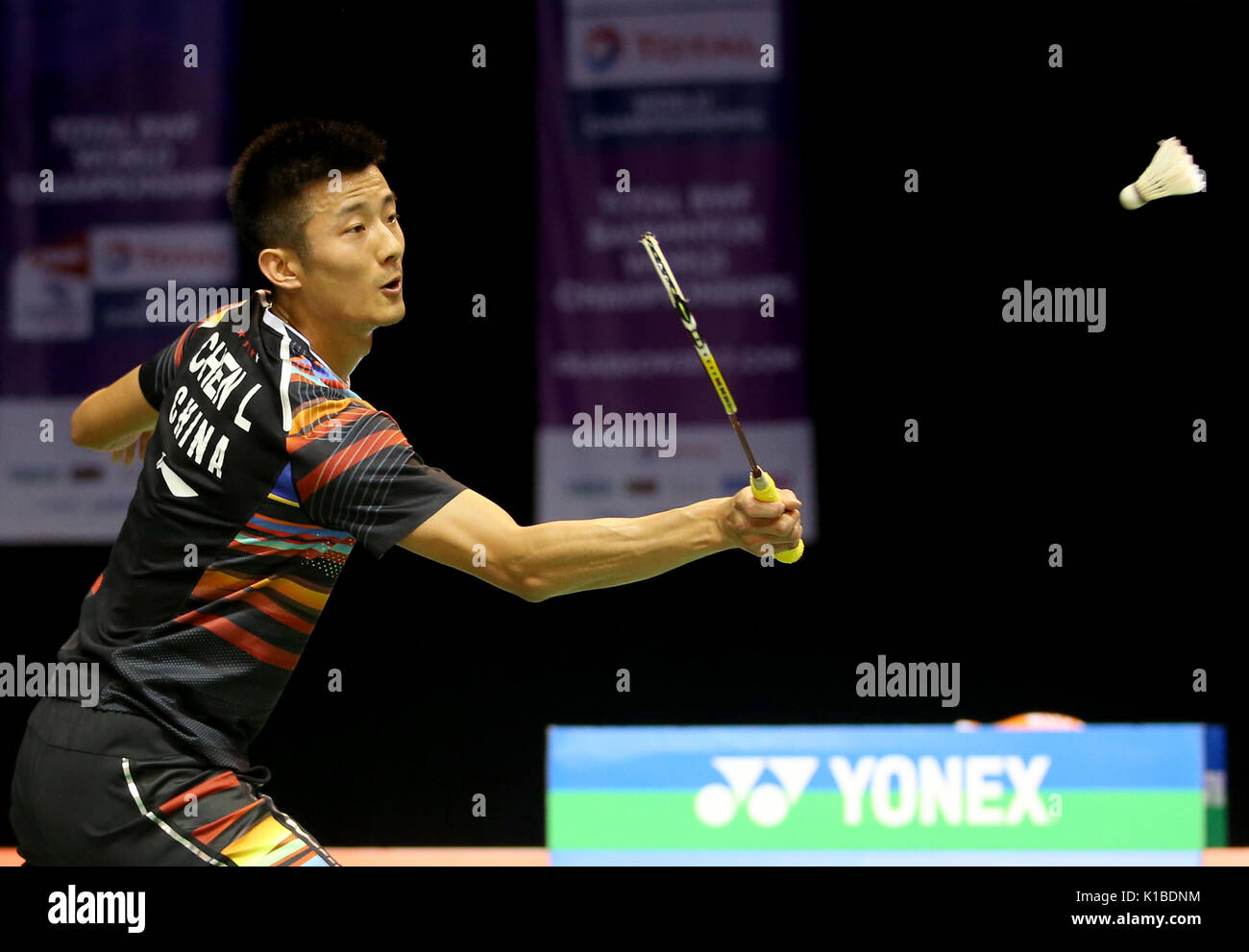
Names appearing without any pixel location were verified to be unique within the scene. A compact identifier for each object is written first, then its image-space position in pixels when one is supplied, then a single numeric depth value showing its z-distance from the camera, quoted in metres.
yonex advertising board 8.59
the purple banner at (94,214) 9.33
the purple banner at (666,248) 9.08
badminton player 4.33
